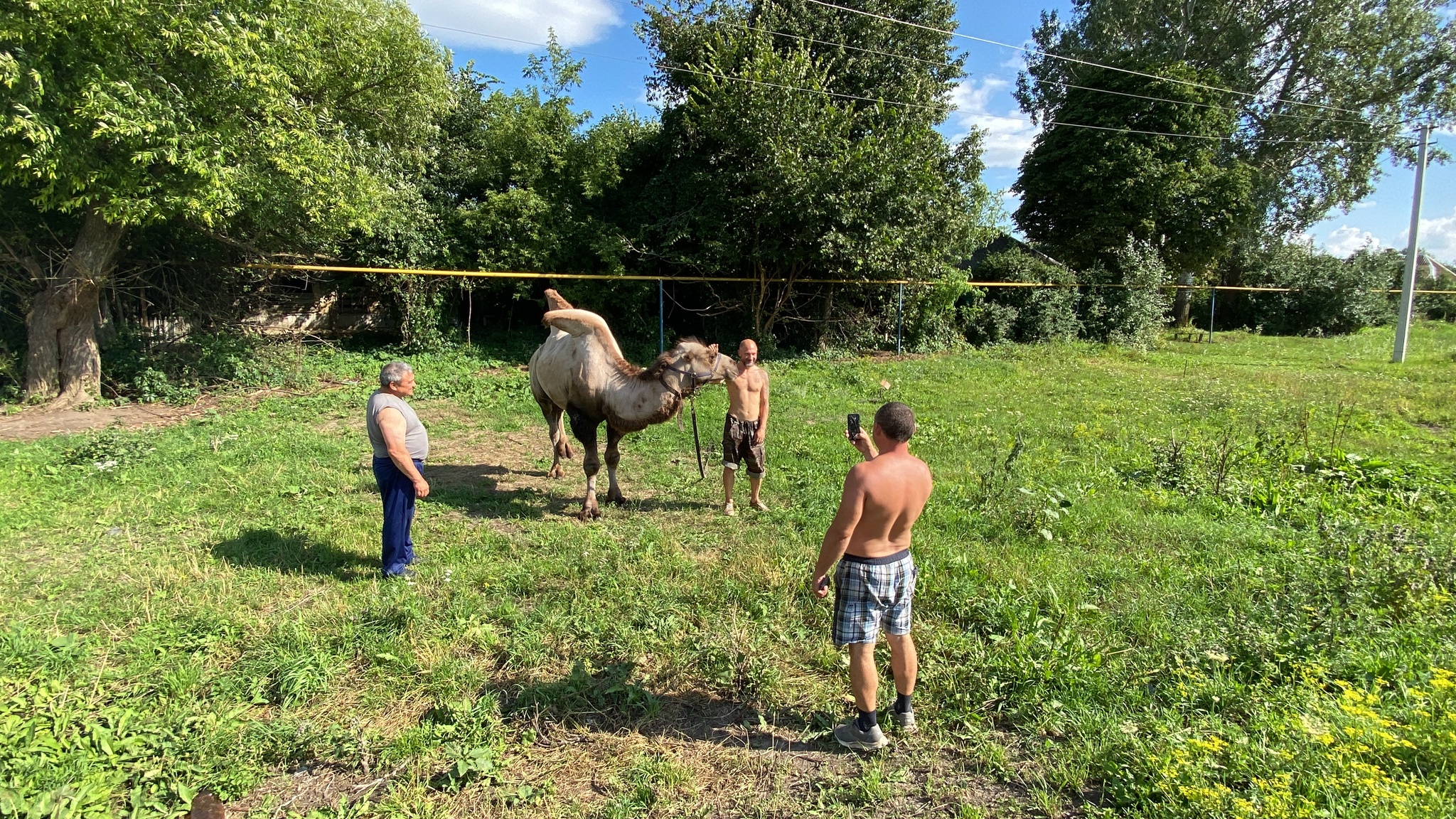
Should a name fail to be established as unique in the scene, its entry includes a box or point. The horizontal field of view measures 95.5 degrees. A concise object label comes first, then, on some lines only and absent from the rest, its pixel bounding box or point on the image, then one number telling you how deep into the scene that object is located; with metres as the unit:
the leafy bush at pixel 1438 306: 33.28
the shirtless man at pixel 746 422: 5.84
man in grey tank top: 4.18
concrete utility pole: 16.16
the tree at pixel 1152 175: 20.86
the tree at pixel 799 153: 13.52
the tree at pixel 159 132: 7.20
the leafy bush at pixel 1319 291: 26.02
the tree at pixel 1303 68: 24.30
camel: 5.82
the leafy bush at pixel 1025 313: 18.73
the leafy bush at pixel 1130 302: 19.56
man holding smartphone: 2.83
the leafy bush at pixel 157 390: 9.97
